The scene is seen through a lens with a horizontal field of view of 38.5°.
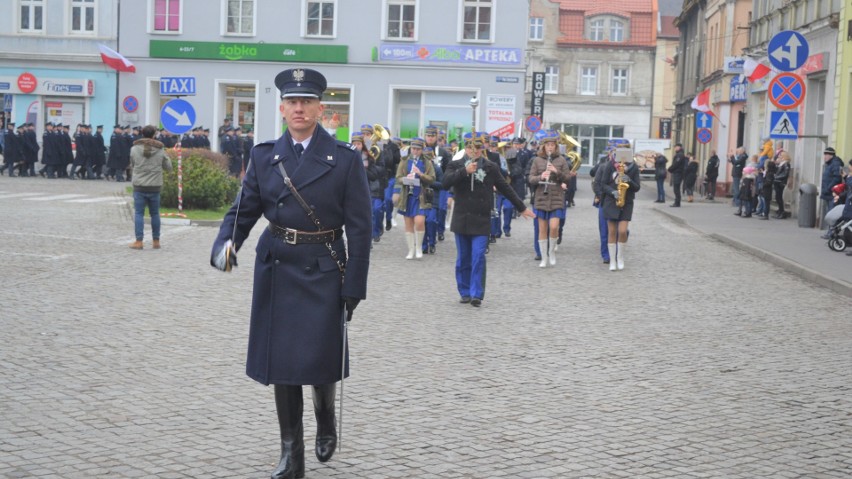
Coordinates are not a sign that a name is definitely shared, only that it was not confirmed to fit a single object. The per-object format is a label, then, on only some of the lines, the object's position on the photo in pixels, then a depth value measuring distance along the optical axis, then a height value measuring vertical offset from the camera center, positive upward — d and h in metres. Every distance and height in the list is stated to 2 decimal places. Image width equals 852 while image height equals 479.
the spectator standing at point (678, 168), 40.28 -0.44
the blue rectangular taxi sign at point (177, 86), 25.22 +0.99
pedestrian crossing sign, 20.61 +0.56
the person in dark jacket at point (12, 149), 39.09 -0.75
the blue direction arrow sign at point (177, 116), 24.05 +0.35
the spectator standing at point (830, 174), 25.77 -0.26
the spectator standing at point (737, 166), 37.09 -0.25
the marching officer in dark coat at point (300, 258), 5.95 -0.59
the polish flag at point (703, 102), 46.03 +2.06
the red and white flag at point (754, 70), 33.06 +2.47
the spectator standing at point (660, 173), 42.85 -0.67
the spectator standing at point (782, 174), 30.88 -0.37
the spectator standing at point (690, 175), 42.75 -0.68
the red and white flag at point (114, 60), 43.47 +2.56
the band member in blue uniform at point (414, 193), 18.64 -0.77
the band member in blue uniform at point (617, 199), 17.84 -0.70
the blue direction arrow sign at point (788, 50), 19.70 +1.78
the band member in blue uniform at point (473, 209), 13.02 -0.69
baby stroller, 20.86 -1.25
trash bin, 27.94 -1.02
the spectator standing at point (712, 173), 43.62 -0.60
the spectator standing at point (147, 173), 17.75 -0.59
